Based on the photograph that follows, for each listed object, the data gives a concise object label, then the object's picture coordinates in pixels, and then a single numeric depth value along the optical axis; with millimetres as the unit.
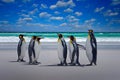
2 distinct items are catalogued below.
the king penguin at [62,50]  2992
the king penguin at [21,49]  3281
